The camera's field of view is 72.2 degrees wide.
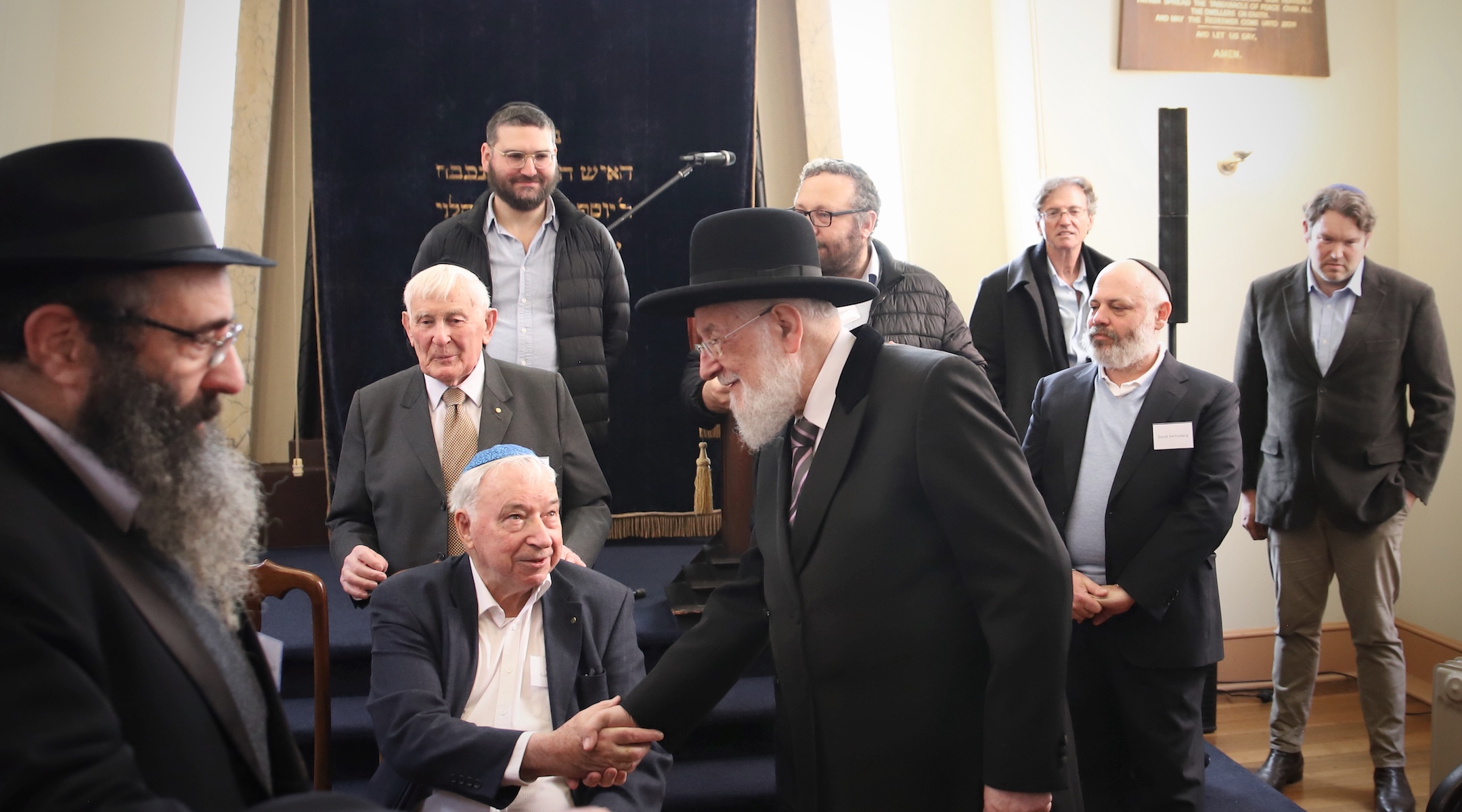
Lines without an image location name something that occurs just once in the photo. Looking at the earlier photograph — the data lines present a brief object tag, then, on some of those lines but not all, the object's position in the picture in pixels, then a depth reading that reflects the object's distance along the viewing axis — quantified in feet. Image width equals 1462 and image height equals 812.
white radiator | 10.85
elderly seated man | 6.79
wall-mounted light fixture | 15.19
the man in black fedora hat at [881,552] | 5.37
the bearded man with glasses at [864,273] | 10.26
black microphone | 14.33
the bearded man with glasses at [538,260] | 11.32
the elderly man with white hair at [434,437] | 8.68
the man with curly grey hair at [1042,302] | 11.89
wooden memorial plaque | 14.85
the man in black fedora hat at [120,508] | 2.86
